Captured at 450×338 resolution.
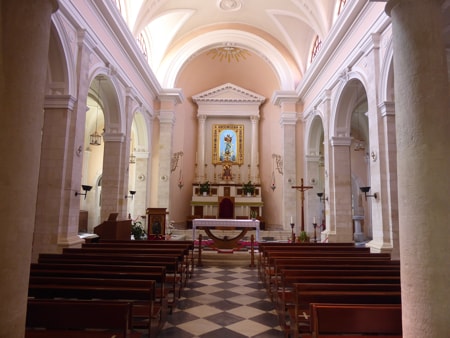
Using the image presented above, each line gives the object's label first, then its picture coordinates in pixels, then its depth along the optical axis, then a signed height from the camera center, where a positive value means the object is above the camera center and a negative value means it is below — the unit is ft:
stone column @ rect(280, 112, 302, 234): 47.01 +7.04
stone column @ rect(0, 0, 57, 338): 7.62 +1.72
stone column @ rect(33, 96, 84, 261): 22.70 +2.17
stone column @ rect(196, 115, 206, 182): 54.89 +10.85
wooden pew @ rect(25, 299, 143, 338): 8.14 -2.38
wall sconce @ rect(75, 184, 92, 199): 28.02 +2.25
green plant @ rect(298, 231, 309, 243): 33.12 -1.82
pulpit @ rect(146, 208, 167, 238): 37.65 -0.49
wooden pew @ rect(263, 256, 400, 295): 14.71 -1.95
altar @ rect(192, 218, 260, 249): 31.63 -0.67
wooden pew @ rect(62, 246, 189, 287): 18.53 -1.91
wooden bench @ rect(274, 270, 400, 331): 12.26 -2.11
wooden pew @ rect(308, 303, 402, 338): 8.29 -2.44
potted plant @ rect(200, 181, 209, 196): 51.73 +4.21
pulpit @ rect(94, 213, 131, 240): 27.66 -1.14
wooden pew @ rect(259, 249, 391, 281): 17.40 -1.87
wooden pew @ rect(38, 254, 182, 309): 15.25 -2.03
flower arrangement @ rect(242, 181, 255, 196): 51.70 +4.33
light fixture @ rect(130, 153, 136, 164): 51.01 +8.63
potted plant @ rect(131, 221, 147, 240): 35.96 -1.65
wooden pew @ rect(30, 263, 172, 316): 12.73 -2.14
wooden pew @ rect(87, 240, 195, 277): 21.62 -1.73
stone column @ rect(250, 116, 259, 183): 54.60 +10.88
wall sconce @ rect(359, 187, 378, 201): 26.54 +2.38
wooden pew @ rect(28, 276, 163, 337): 10.38 -2.28
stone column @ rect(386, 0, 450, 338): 7.80 +1.33
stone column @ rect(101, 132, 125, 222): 34.50 +4.07
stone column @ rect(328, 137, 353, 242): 32.76 +2.59
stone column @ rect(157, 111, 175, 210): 46.78 +8.41
